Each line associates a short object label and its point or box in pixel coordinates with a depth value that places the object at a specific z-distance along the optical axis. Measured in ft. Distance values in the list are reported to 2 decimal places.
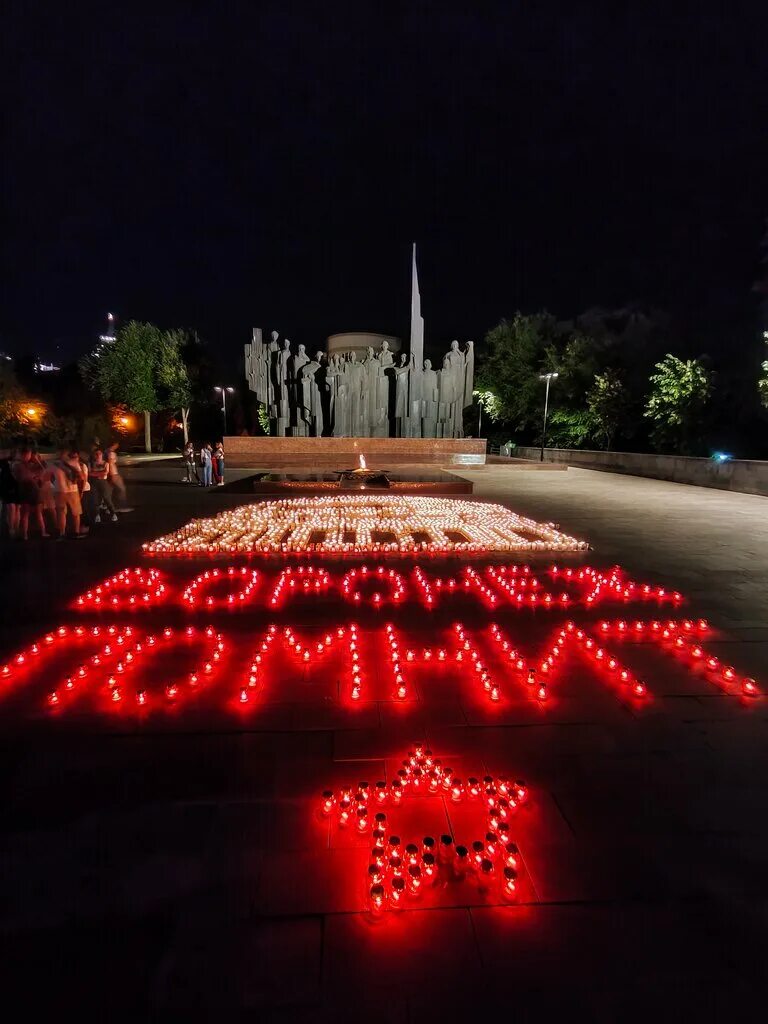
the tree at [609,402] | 95.25
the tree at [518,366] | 124.36
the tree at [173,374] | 128.88
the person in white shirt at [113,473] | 33.83
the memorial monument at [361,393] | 90.58
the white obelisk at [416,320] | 122.97
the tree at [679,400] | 76.54
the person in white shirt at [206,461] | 54.03
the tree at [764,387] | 57.16
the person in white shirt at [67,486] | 28.66
